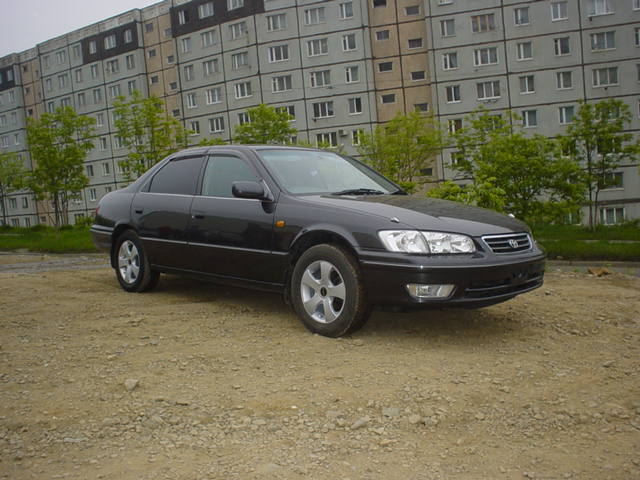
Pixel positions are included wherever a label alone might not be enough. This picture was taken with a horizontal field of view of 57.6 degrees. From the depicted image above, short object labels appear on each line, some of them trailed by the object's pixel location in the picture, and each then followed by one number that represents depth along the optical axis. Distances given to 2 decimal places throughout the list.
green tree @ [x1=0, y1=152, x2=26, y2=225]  52.06
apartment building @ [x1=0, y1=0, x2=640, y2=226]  41.75
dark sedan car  4.35
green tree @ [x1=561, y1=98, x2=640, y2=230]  25.34
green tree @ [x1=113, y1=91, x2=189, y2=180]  33.94
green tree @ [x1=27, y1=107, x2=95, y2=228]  28.66
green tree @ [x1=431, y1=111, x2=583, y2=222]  15.84
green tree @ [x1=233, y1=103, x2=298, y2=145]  35.47
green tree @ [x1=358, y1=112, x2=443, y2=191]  31.33
